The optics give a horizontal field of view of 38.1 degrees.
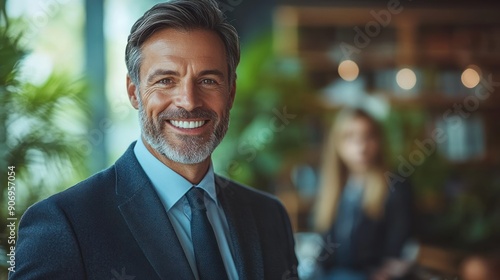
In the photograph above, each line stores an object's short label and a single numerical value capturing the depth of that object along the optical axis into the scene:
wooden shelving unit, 4.89
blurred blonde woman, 3.88
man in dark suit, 1.15
